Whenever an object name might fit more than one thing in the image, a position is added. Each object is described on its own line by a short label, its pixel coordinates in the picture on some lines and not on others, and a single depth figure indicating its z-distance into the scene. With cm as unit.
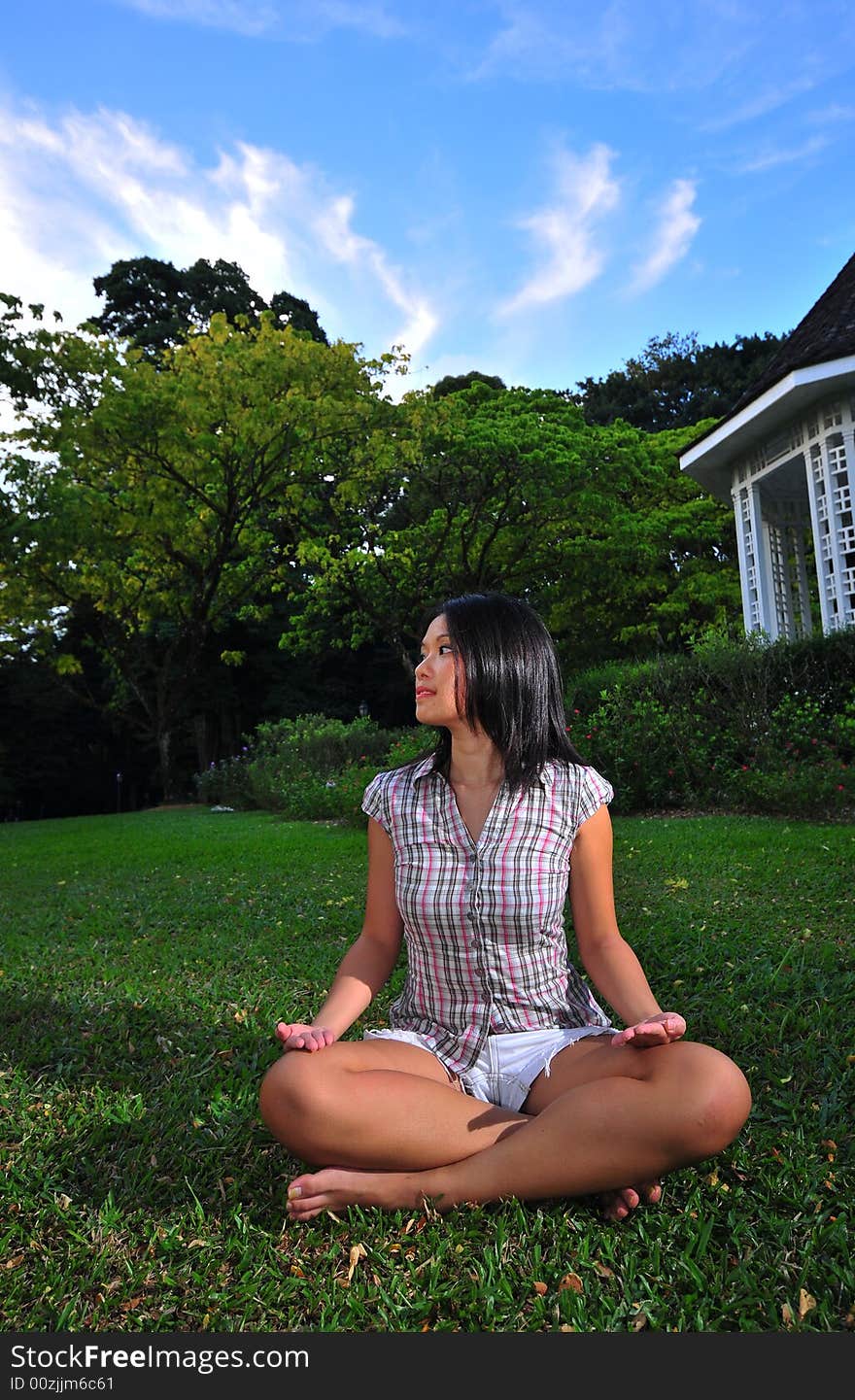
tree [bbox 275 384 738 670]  1697
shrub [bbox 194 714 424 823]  1091
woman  178
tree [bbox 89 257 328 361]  2519
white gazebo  1097
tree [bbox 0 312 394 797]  1408
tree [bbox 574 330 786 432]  2712
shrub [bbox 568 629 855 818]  747
